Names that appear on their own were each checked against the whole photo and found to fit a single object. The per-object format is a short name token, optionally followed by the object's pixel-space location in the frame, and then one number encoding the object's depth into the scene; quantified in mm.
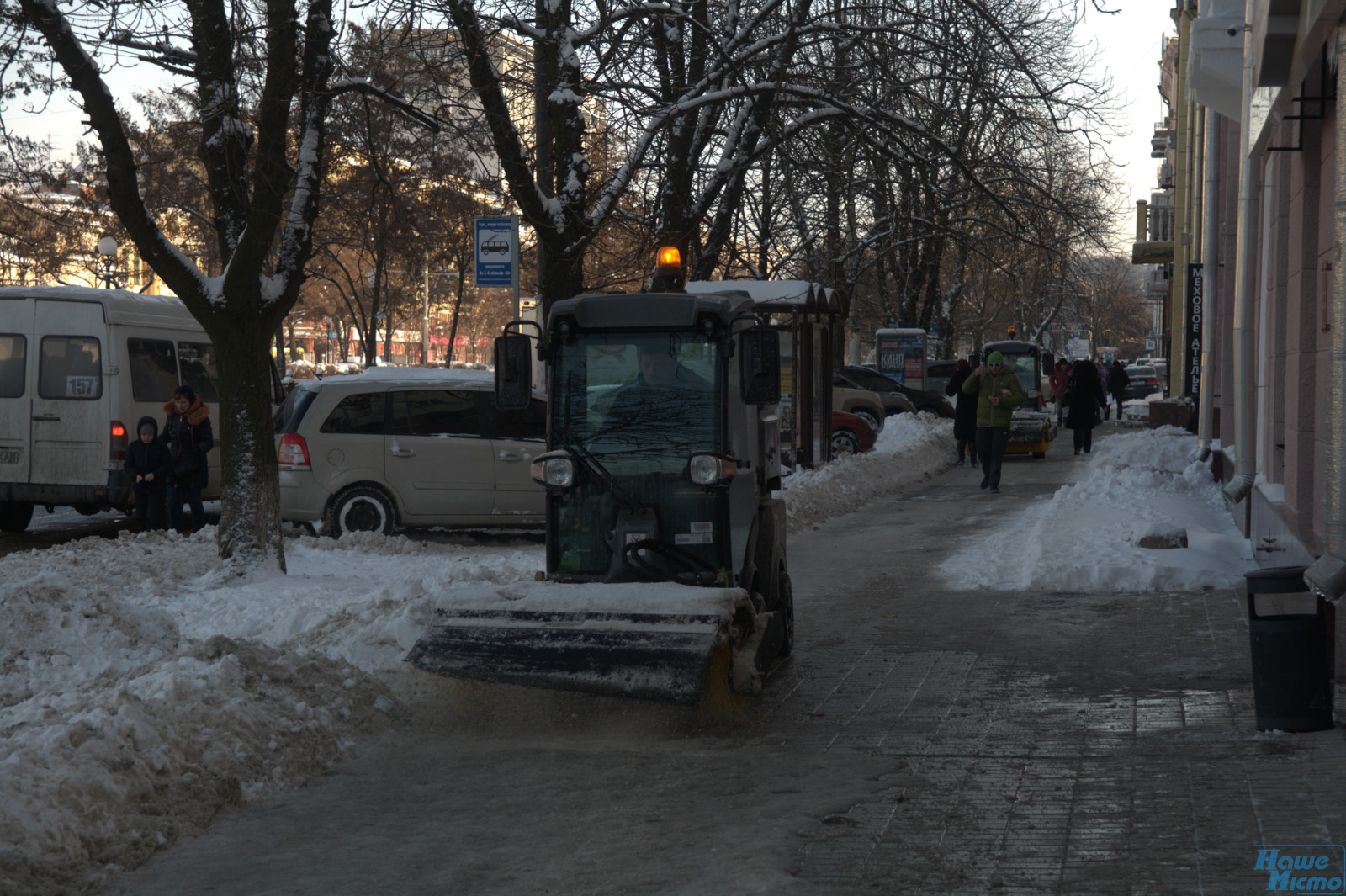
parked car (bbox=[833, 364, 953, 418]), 30844
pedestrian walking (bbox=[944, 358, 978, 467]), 21969
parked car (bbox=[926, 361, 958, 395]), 41219
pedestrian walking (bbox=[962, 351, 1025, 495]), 17625
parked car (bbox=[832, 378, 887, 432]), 26203
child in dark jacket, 13477
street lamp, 28322
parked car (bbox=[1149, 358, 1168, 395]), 50956
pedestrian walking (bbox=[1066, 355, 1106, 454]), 25234
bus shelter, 17922
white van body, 14133
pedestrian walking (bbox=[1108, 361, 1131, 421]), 40031
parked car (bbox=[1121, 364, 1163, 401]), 59688
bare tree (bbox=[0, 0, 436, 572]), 9844
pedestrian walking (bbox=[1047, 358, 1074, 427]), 36156
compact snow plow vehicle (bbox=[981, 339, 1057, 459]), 31828
